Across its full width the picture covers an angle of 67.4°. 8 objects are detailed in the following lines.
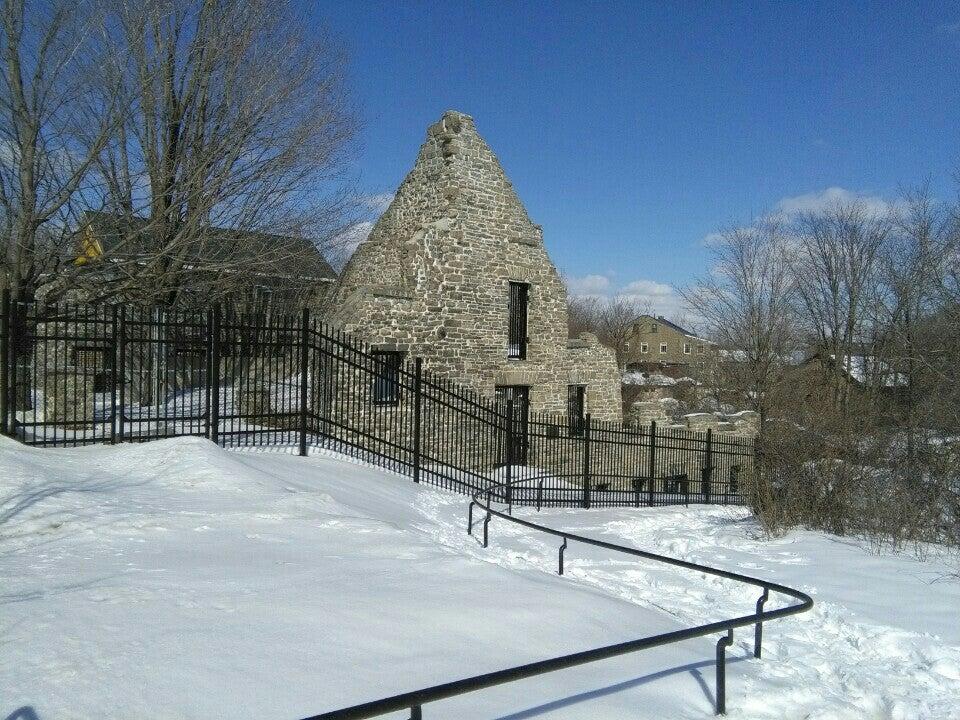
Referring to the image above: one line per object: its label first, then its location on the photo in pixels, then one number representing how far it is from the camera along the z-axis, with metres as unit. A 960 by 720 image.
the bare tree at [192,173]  15.83
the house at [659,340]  63.51
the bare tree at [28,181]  13.33
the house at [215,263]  15.07
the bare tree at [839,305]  33.88
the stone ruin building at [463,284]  17.50
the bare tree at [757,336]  31.19
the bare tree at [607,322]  58.70
